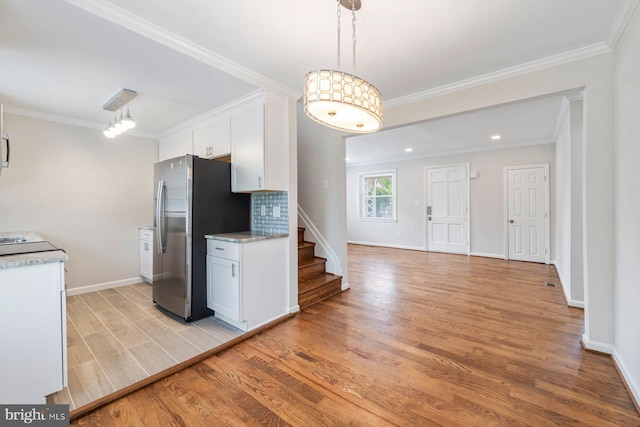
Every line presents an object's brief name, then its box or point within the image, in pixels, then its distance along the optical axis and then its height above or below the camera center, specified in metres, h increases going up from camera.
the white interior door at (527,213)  5.43 -0.05
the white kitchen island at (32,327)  1.49 -0.66
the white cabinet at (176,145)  3.78 +1.01
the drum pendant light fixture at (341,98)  1.42 +0.61
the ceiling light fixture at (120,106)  2.84 +1.23
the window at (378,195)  7.64 +0.47
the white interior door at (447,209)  6.38 +0.05
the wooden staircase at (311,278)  3.35 -0.93
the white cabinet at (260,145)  2.79 +0.71
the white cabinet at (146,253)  4.02 -0.62
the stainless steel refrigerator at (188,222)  2.77 -0.11
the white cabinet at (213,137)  3.20 +0.94
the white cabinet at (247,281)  2.59 -0.70
